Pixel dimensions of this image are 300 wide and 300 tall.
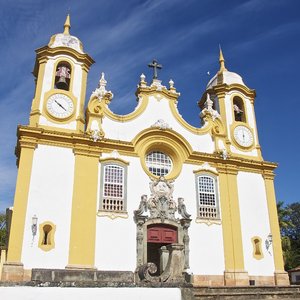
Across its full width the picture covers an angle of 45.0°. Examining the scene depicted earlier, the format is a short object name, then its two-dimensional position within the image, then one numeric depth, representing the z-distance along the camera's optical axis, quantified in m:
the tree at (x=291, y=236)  26.12
